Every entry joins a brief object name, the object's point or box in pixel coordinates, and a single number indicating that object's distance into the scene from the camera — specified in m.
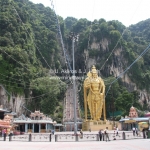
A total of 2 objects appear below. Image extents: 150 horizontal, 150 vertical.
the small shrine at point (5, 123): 22.25
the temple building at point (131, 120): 27.65
